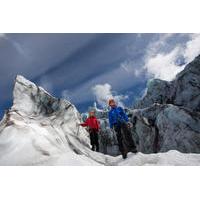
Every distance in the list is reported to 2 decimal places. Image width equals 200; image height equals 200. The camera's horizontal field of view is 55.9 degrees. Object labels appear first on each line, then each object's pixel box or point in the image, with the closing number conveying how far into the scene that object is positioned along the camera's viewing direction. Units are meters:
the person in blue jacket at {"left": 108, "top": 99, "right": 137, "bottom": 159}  5.25
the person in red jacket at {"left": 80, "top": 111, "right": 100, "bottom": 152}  6.64
